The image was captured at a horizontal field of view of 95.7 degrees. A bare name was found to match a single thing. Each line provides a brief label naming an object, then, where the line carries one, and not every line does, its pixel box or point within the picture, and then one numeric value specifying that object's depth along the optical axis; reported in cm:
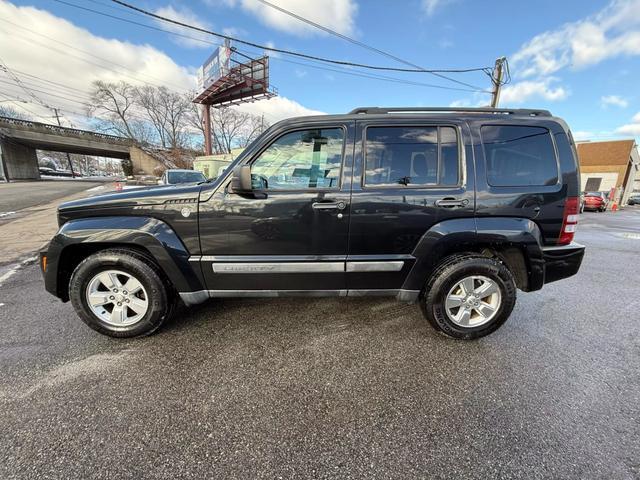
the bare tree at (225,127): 5501
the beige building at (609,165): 3578
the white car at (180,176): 1080
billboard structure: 2959
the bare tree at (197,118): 5106
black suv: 253
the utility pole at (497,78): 1341
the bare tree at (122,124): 5053
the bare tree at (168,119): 5194
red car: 2125
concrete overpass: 3456
